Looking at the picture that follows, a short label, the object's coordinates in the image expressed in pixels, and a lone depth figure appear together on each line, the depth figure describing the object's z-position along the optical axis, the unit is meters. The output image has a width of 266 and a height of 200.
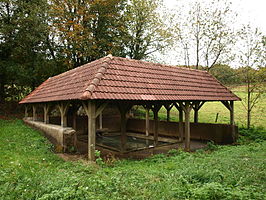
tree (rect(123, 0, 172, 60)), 19.98
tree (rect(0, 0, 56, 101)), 16.91
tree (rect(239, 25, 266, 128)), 12.77
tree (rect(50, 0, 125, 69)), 18.11
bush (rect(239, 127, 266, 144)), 11.51
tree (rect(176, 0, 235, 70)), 16.30
